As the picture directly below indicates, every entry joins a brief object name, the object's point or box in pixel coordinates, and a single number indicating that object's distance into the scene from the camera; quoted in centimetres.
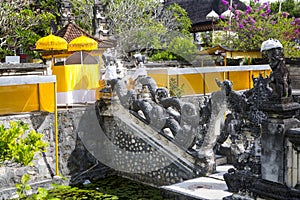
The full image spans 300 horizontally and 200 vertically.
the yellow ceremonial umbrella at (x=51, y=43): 1259
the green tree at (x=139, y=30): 2308
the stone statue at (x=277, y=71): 593
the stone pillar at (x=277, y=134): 582
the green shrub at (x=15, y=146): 481
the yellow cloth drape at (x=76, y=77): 1191
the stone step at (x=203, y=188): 779
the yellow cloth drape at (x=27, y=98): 995
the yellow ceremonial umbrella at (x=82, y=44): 1279
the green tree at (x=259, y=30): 1980
